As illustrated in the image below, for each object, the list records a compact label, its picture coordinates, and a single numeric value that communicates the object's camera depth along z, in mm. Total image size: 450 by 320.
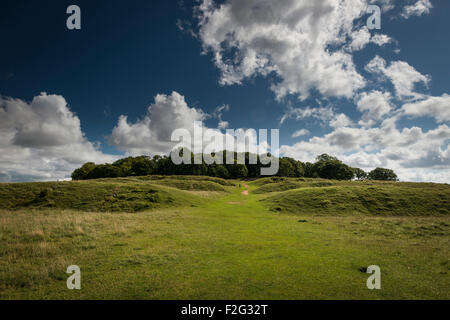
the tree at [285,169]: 124312
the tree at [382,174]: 140000
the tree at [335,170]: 117938
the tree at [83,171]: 121062
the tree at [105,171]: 109938
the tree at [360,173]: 157625
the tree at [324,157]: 161762
